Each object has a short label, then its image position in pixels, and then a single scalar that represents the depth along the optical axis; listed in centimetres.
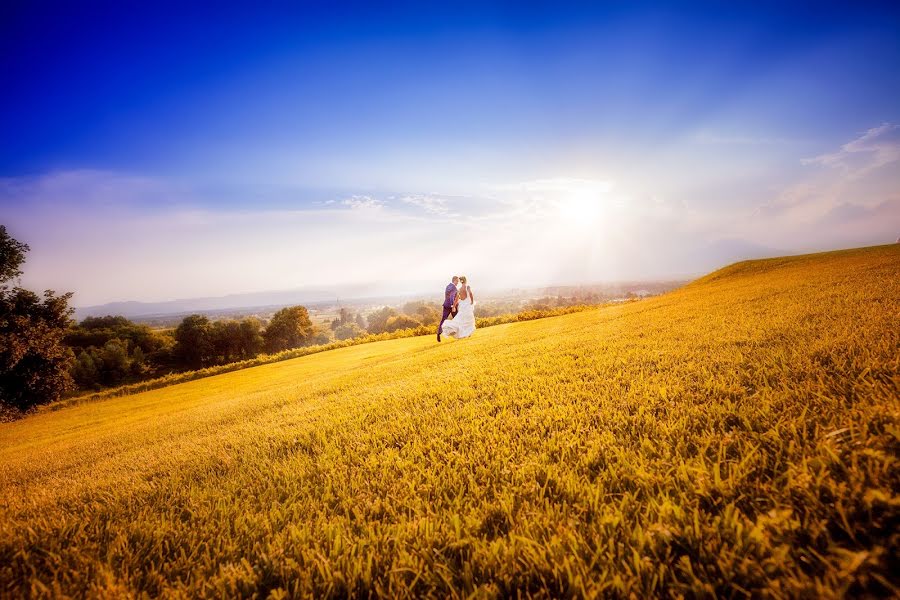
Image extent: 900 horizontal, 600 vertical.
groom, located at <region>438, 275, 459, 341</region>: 1515
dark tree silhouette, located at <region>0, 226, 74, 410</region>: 2161
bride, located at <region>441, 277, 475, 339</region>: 1586
